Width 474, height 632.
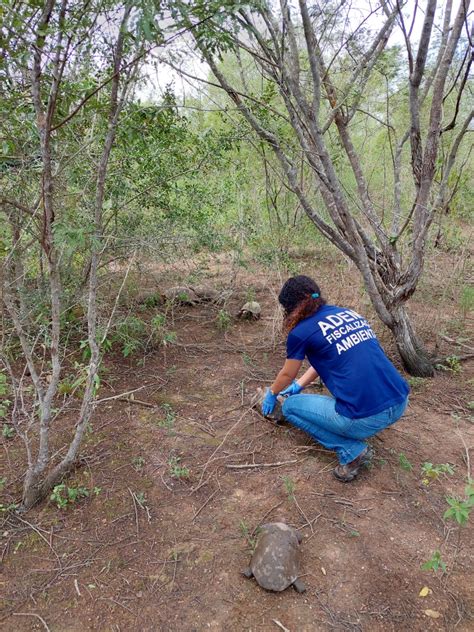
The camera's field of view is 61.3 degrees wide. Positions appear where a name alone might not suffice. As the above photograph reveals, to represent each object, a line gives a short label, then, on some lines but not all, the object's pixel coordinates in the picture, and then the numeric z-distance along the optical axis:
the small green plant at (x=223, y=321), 4.04
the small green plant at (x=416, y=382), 3.09
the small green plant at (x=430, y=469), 1.49
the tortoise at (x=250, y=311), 4.28
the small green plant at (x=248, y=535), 1.79
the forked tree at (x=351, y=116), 2.62
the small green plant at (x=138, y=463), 2.26
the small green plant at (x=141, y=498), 2.03
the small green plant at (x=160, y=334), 3.36
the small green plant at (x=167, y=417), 2.61
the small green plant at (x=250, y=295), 4.62
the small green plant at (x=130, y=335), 3.25
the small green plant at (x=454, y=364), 3.24
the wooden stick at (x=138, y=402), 2.85
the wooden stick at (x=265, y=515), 1.86
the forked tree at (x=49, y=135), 1.45
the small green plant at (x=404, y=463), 2.26
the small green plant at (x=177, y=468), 2.21
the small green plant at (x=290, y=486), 2.06
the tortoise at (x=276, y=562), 1.59
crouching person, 2.08
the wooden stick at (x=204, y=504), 1.98
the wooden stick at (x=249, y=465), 2.29
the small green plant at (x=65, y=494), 1.99
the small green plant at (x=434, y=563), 1.33
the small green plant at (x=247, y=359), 3.45
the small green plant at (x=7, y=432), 2.49
